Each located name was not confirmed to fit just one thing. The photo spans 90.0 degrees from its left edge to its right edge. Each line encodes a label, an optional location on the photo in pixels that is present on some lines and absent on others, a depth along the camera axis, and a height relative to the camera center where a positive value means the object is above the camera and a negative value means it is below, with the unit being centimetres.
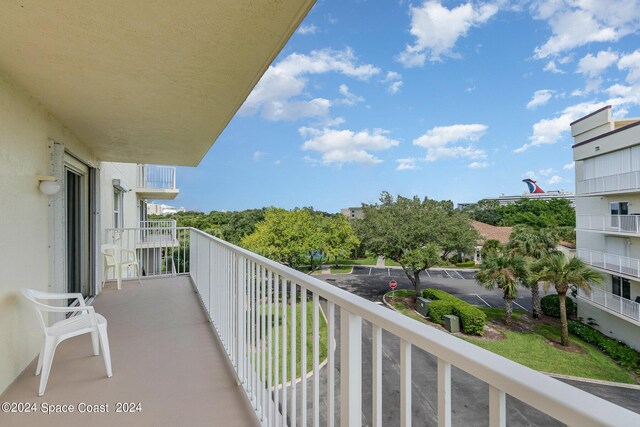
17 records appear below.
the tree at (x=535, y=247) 1580 -167
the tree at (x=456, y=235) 1948 -129
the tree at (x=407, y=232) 1853 -102
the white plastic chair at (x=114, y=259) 528 -71
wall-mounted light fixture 293 +33
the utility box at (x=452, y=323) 1377 -470
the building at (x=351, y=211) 4703 +77
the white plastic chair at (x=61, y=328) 229 -84
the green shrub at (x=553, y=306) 1638 -482
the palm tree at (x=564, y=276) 1299 -258
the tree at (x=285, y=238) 1741 -116
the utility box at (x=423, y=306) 1575 -467
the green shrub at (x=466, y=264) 2780 -435
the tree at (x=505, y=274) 1448 -278
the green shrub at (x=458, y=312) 1355 -431
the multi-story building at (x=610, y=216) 1267 -15
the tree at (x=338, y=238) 1955 -139
